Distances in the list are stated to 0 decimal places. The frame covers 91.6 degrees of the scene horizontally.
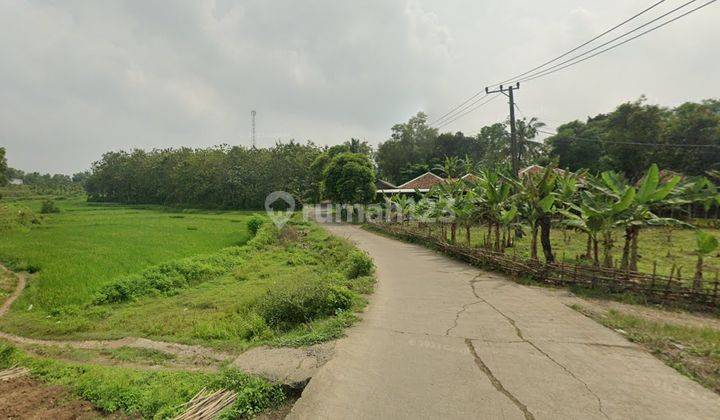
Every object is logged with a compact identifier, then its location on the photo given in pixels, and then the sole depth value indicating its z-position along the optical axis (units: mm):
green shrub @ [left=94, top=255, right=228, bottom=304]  10653
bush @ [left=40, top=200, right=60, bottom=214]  38006
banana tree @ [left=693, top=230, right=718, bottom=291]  7495
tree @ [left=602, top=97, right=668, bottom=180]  28219
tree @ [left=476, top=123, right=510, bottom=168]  45519
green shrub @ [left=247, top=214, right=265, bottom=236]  23600
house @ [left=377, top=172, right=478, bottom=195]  34125
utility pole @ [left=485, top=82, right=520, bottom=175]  17188
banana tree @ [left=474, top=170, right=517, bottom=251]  12507
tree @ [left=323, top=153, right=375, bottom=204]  30344
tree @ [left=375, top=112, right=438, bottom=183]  55172
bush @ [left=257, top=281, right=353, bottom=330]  7152
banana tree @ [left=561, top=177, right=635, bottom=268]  8852
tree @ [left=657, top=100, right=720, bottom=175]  27328
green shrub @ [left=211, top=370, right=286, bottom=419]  4148
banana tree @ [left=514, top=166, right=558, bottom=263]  10656
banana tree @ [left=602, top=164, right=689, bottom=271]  8625
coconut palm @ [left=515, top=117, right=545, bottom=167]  40719
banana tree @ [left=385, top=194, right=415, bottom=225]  21547
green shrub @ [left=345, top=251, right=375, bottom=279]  10914
